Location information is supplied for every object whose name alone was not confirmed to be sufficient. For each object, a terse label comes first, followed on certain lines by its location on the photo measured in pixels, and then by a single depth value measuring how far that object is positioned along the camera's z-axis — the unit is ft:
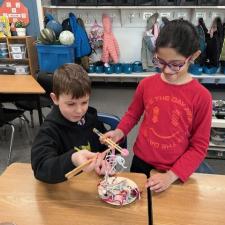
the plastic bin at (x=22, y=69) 13.41
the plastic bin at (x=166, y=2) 12.49
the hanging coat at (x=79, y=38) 12.85
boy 2.92
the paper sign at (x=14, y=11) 14.06
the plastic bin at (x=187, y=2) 12.37
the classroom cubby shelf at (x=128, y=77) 13.08
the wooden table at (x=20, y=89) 7.97
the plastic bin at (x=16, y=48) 13.54
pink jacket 13.61
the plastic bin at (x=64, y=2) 12.87
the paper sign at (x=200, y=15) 13.32
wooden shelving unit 13.60
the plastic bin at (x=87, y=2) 12.82
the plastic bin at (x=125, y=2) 12.68
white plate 2.94
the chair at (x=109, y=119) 5.02
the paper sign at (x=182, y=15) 13.57
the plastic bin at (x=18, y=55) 13.71
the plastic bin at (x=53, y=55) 12.03
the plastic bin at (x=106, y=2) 12.79
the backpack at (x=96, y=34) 13.97
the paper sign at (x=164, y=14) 13.65
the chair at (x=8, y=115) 7.82
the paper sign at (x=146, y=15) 13.58
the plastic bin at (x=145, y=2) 12.64
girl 3.20
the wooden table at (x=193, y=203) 2.74
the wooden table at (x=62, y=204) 2.74
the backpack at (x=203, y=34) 12.23
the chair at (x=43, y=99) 8.53
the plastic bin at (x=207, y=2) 12.26
